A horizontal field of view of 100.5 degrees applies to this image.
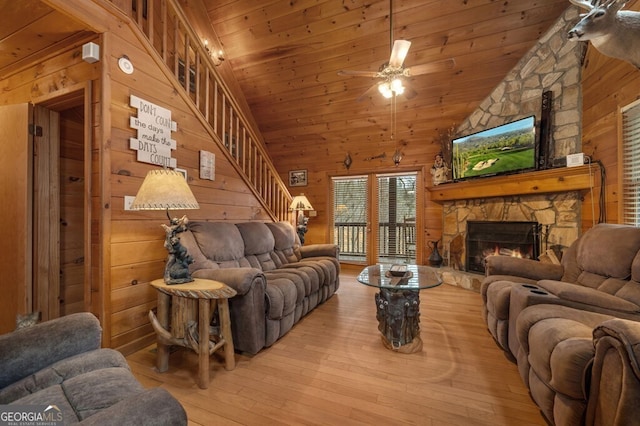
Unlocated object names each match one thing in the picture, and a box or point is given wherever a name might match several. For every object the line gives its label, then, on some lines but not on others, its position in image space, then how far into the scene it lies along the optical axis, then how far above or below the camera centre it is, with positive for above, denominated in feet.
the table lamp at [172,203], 5.74 +0.19
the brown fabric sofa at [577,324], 3.03 -1.86
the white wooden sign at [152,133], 7.22 +2.27
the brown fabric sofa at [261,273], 6.63 -2.04
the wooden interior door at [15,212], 6.97 -0.01
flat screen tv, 10.94 +2.77
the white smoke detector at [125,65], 6.87 +3.85
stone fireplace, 10.03 -0.22
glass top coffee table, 6.99 -2.69
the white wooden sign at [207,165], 9.43 +1.69
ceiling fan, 7.49 +4.28
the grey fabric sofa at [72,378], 2.18 -1.94
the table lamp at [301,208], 14.48 +0.21
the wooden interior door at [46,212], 7.26 -0.01
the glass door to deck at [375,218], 16.26 -0.37
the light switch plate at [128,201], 6.95 +0.28
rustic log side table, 5.61 -2.46
